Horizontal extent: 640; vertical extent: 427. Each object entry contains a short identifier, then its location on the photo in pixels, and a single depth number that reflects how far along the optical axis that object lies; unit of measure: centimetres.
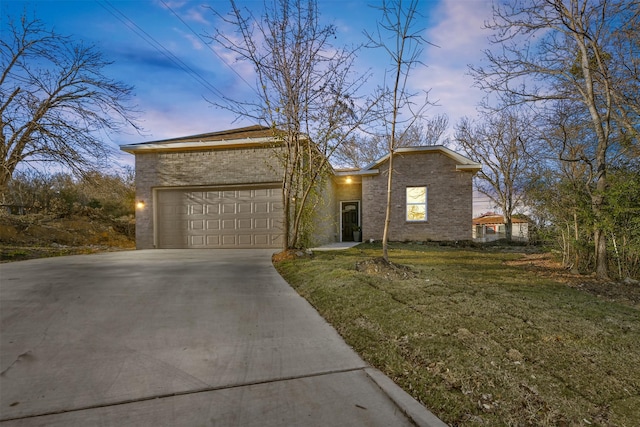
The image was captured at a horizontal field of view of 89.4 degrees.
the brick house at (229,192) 1092
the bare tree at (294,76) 733
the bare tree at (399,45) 544
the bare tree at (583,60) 558
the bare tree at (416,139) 2250
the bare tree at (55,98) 953
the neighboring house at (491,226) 2593
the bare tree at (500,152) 1769
